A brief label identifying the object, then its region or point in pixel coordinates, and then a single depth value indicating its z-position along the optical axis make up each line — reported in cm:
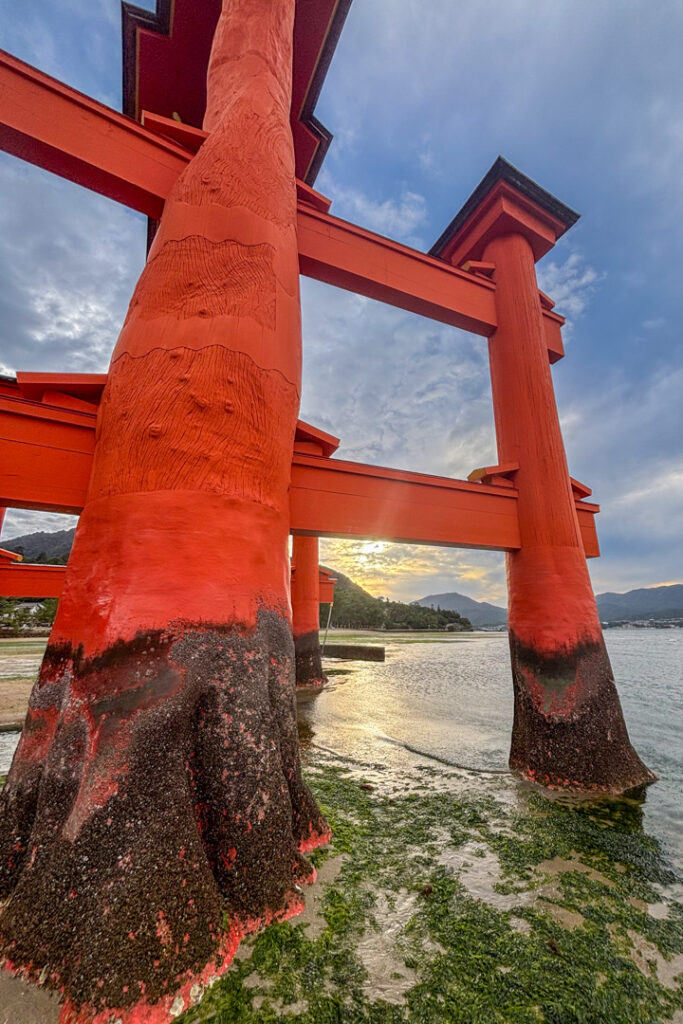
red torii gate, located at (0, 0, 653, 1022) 200
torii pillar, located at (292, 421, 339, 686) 1196
